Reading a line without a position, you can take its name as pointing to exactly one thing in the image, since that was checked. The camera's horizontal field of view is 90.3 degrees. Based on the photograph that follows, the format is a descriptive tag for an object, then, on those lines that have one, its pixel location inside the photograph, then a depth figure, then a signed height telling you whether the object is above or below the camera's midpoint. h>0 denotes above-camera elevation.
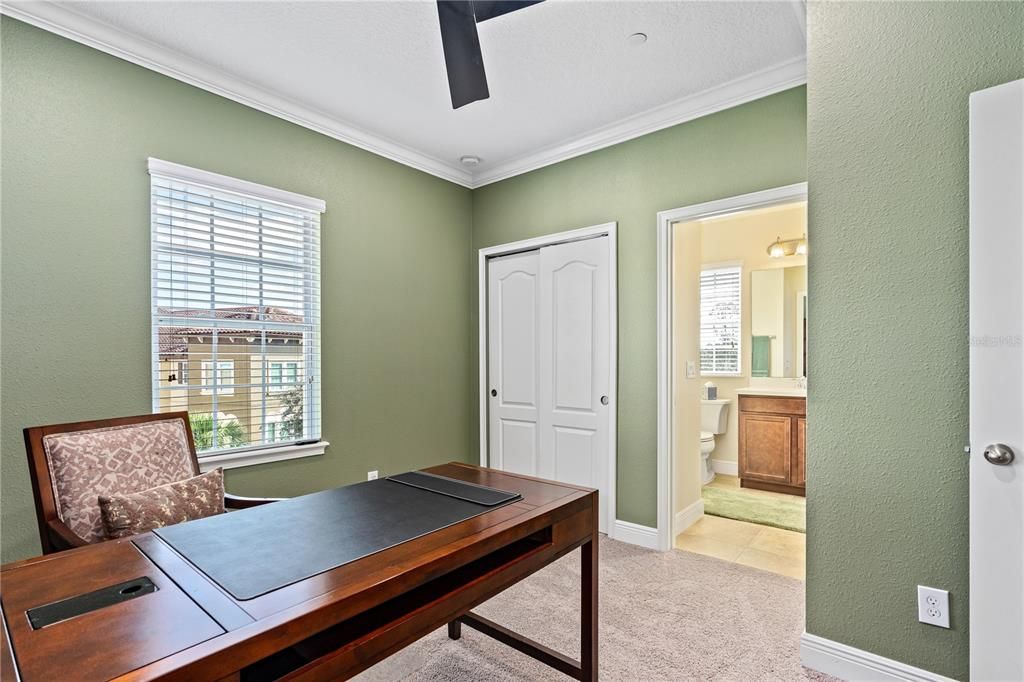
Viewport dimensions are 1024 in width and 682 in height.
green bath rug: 3.80 -1.35
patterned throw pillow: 1.68 -0.58
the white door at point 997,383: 1.57 -0.13
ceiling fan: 1.34 +0.83
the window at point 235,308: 2.64 +0.18
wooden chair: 1.83 -0.50
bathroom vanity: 4.38 -0.91
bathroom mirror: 4.92 +0.18
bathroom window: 5.21 +0.21
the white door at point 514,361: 3.97 -0.17
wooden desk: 0.83 -0.51
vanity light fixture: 4.75 +0.87
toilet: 5.06 -0.80
